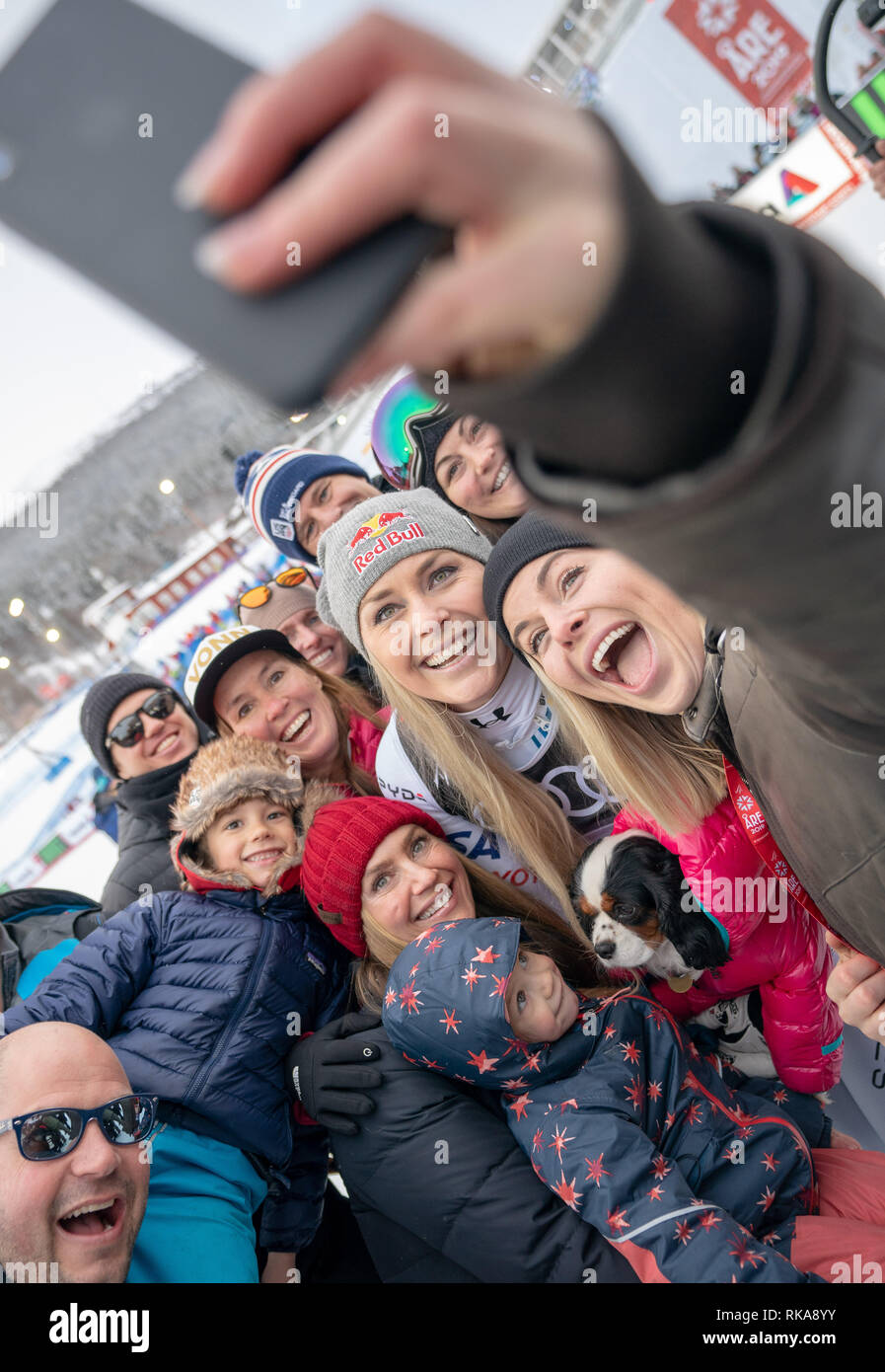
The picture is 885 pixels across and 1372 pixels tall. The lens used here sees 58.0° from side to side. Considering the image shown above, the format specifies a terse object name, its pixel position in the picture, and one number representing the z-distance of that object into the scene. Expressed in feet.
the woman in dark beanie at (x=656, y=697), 2.53
